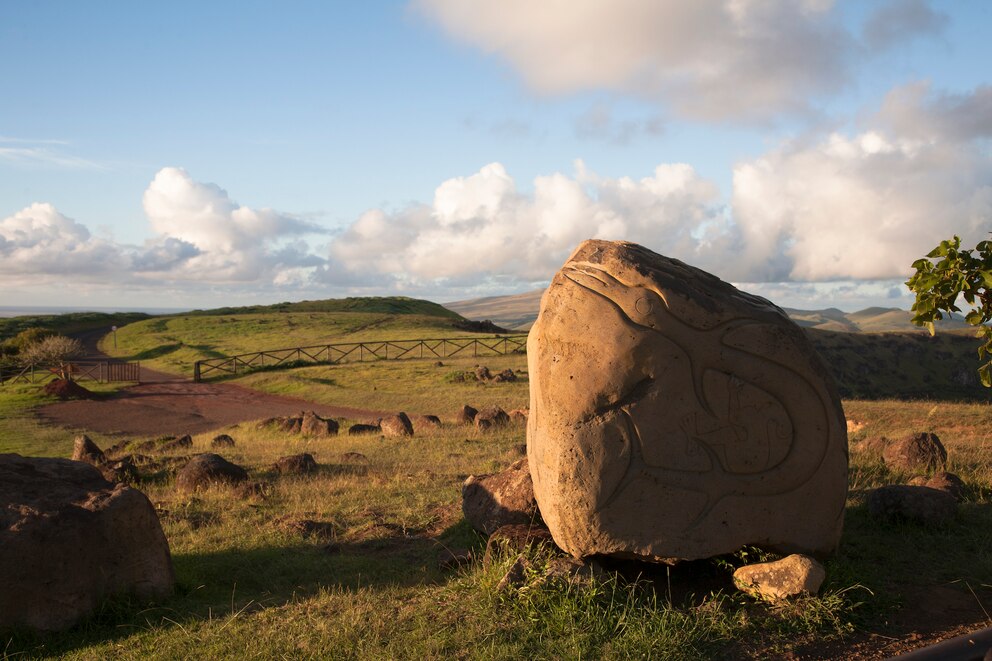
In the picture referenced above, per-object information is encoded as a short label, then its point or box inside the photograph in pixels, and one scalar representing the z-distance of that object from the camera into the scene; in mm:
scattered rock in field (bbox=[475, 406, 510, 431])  19812
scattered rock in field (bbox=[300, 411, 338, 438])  21036
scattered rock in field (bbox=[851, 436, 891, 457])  13646
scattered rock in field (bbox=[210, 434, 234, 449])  19562
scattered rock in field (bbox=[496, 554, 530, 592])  7051
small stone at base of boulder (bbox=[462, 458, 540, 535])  9023
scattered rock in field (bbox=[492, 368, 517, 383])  32719
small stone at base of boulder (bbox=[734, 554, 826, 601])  6949
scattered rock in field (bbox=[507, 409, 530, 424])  20797
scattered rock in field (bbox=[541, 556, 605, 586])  6957
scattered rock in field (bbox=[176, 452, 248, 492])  12625
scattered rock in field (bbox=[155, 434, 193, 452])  19438
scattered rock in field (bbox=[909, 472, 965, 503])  10180
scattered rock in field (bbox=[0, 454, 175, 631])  6988
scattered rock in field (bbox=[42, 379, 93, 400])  33156
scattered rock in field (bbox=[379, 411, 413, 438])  19592
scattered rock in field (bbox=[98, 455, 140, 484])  13805
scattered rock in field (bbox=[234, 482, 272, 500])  12211
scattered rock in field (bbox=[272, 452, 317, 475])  14023
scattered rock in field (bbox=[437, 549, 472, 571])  8289
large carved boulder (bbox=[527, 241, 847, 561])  7230
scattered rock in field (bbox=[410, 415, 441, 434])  20302
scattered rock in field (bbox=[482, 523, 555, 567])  7723
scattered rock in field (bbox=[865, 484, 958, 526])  9102
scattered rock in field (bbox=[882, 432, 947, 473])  12070
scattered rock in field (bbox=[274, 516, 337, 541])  9898
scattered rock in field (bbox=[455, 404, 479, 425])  21586
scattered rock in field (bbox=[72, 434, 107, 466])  15656
